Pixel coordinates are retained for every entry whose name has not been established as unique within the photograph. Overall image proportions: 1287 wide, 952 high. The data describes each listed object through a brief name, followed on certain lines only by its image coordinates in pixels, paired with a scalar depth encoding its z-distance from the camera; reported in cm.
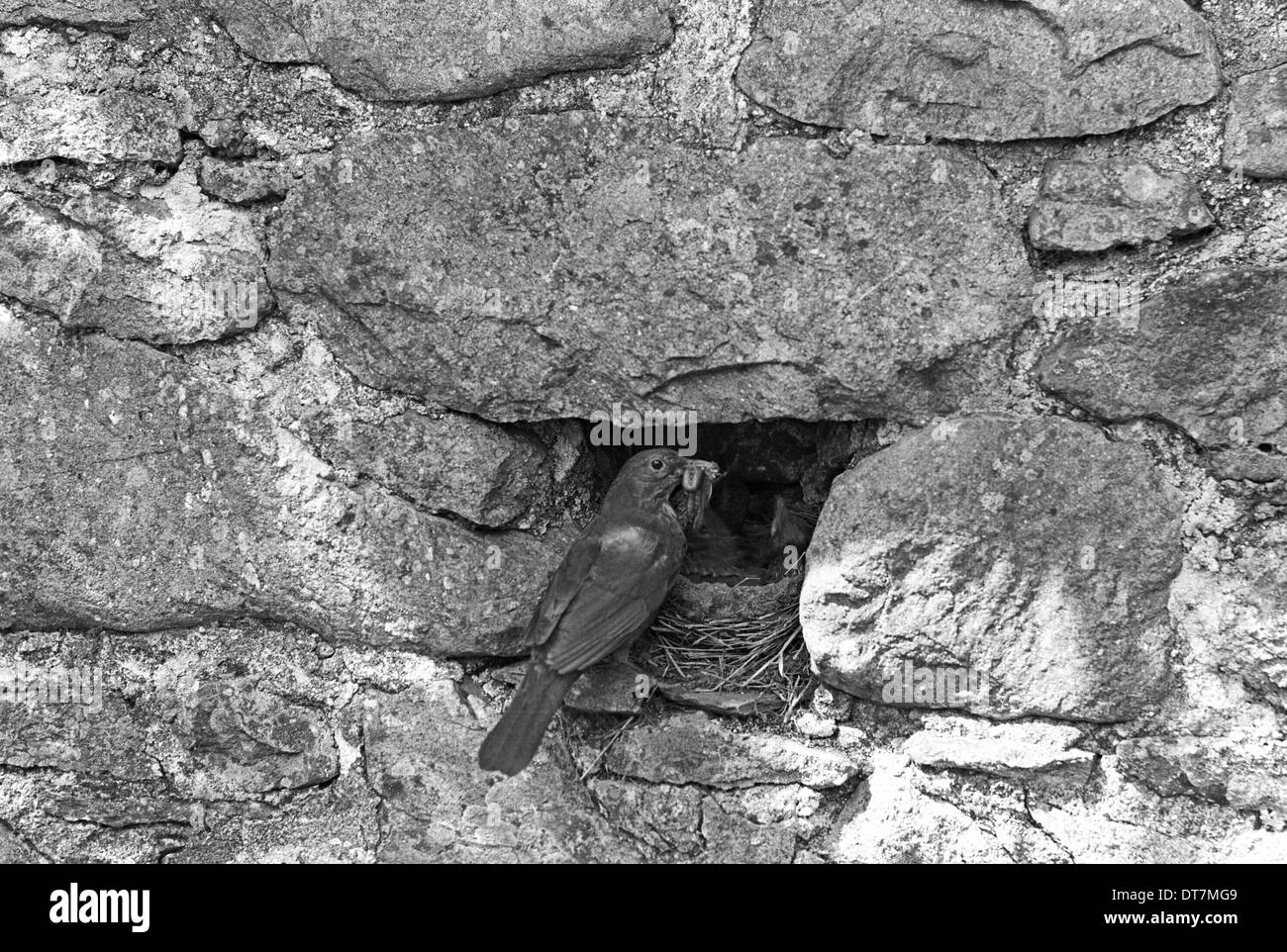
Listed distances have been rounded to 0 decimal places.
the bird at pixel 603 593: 236
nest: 255
